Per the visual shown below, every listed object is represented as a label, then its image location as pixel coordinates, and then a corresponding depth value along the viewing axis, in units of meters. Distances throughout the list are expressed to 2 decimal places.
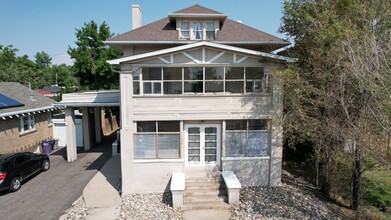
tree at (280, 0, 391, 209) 7.62
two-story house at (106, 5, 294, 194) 10.78
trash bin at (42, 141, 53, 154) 18.66
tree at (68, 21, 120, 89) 26.31
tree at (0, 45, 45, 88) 35.16
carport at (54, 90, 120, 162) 15.43
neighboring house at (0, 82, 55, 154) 15.87
